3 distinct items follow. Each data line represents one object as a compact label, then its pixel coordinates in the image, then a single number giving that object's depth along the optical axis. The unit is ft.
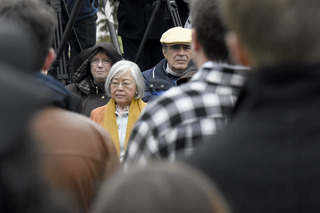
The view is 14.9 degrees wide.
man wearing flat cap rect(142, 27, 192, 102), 32.21
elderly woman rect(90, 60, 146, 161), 28.32
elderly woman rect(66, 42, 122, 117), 33.04
